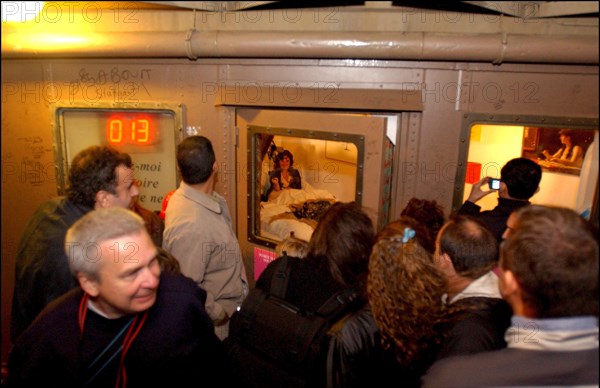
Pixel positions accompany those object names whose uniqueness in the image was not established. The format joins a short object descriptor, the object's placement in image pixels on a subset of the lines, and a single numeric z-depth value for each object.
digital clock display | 3.50
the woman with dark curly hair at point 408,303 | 1.68
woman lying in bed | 3.74
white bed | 3.58
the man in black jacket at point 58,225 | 1.98
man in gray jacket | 2.41
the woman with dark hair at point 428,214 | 2.62
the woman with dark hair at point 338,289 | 1.67
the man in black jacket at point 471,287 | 1.58
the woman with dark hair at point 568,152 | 3.46
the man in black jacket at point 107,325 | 1.49
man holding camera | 2.60
